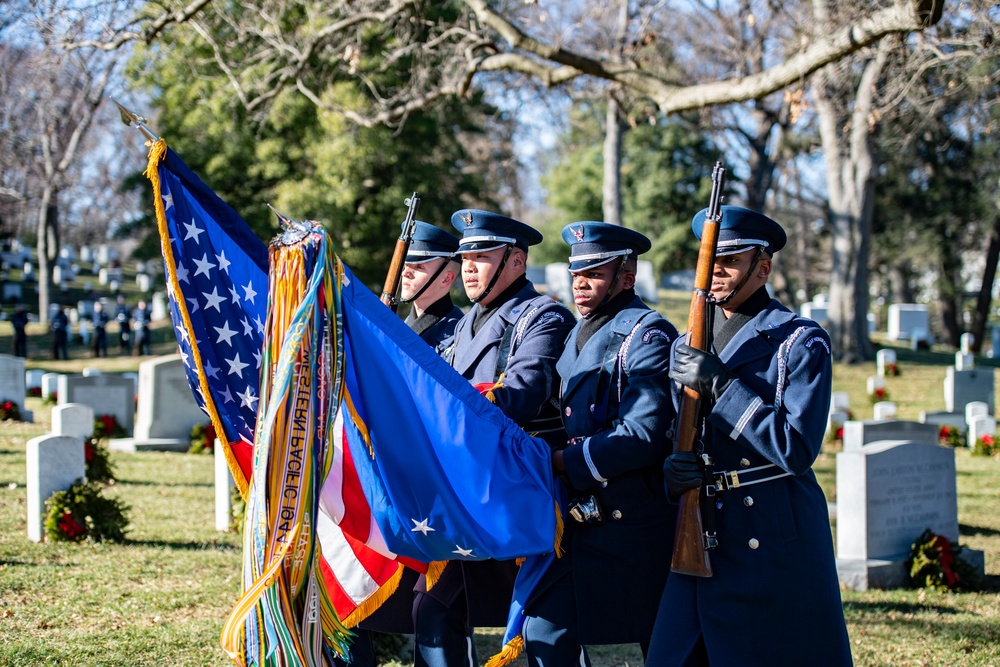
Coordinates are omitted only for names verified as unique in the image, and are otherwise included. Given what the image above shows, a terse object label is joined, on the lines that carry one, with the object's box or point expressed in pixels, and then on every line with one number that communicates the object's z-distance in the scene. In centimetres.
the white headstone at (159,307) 4253
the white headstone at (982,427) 1692
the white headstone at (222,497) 922
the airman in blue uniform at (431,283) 553
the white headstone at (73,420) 1219
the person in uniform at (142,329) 3291
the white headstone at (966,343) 3391
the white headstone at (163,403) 1550
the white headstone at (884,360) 2562
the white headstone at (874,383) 2391
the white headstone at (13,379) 1822
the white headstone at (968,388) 2084
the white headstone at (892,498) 834
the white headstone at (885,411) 1805
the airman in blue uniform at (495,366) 443
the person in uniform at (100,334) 3306
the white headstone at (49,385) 2128
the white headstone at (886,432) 1116
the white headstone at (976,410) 1861
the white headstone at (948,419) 1805
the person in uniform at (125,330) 3393
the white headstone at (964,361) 2468
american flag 428
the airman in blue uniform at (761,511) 368
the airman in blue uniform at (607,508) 413
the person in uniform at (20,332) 3155
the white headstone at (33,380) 2341
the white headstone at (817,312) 3120
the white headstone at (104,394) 1664
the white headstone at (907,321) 3609
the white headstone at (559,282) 2880
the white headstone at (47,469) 857
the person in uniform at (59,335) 3209
